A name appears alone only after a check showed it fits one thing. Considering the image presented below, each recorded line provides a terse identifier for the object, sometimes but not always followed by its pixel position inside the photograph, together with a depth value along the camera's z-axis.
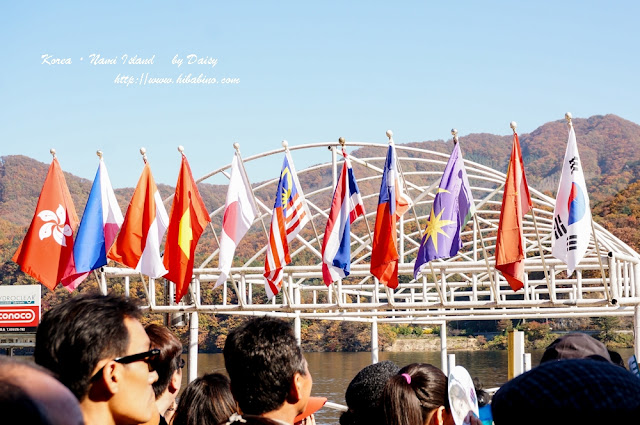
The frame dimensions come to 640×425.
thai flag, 11.59
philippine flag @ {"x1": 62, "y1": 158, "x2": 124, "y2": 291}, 11.69
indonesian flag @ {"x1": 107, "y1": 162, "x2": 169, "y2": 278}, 11.84
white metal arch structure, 11.84
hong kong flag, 11.66
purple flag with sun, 11.14
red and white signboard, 15.44
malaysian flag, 11.66
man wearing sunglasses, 2.45
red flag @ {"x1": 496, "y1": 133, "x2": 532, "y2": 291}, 10.92
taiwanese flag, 11.47
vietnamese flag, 11.87
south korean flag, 10.49
